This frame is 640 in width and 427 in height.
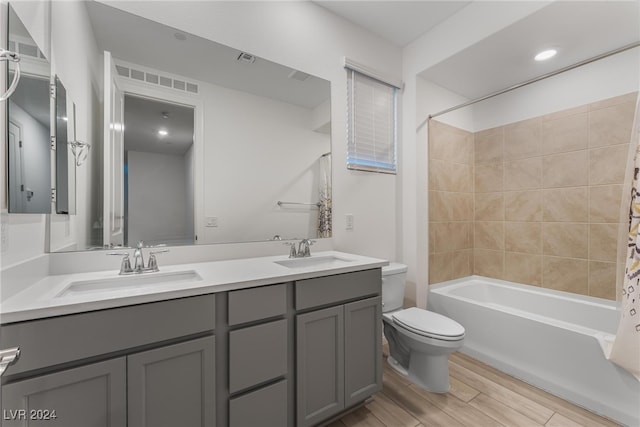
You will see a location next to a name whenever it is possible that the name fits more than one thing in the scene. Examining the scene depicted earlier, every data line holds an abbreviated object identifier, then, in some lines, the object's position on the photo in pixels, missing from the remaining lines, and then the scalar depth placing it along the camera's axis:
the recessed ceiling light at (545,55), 2.07
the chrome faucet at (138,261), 1.28
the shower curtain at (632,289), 1.40
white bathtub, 1.51
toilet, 1.64
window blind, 2.22
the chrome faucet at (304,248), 1.82
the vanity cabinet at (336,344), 1.29
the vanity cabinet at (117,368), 0.77
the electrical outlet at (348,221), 2.16
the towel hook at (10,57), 0.74
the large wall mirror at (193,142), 1.37
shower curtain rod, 1.47
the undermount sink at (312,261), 1.66
